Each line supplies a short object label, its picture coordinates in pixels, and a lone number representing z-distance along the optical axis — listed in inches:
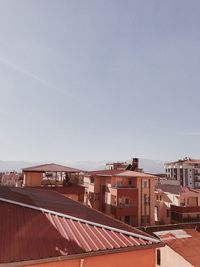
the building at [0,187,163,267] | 259.6
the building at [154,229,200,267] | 778.2
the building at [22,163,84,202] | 1133.1
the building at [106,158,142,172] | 2016.5
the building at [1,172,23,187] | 3827.3
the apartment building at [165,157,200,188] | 3614.7
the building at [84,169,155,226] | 1480.1
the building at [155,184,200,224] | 1712.6
